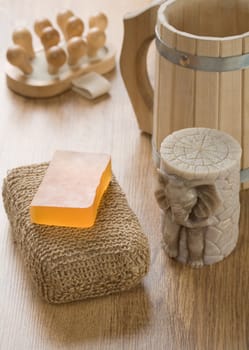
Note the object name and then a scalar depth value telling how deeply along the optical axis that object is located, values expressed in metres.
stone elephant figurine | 0.95
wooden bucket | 1.00
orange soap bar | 0.97
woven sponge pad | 0.95
